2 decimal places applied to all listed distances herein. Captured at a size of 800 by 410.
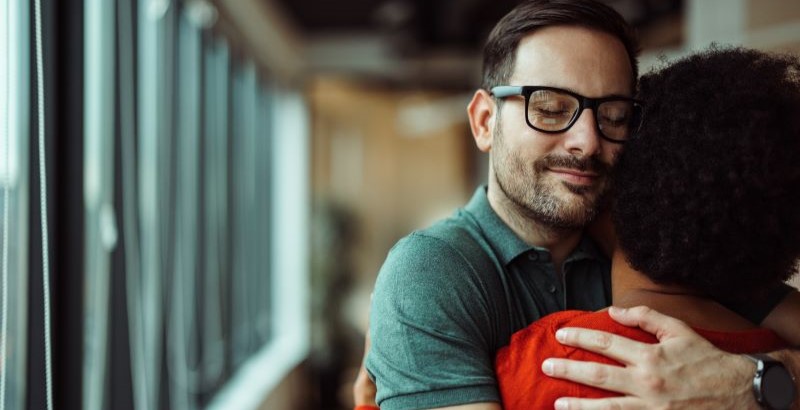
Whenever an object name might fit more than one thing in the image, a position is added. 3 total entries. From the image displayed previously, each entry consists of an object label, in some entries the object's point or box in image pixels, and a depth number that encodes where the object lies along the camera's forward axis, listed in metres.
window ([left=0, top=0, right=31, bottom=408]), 1.75
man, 1.13
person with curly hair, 1.09
